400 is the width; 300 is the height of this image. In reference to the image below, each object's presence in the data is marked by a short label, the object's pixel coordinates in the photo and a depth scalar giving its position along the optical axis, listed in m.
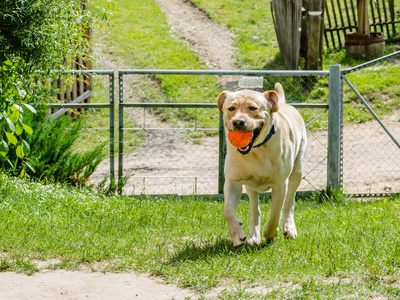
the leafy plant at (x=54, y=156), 15.42
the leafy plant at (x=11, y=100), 9.39
